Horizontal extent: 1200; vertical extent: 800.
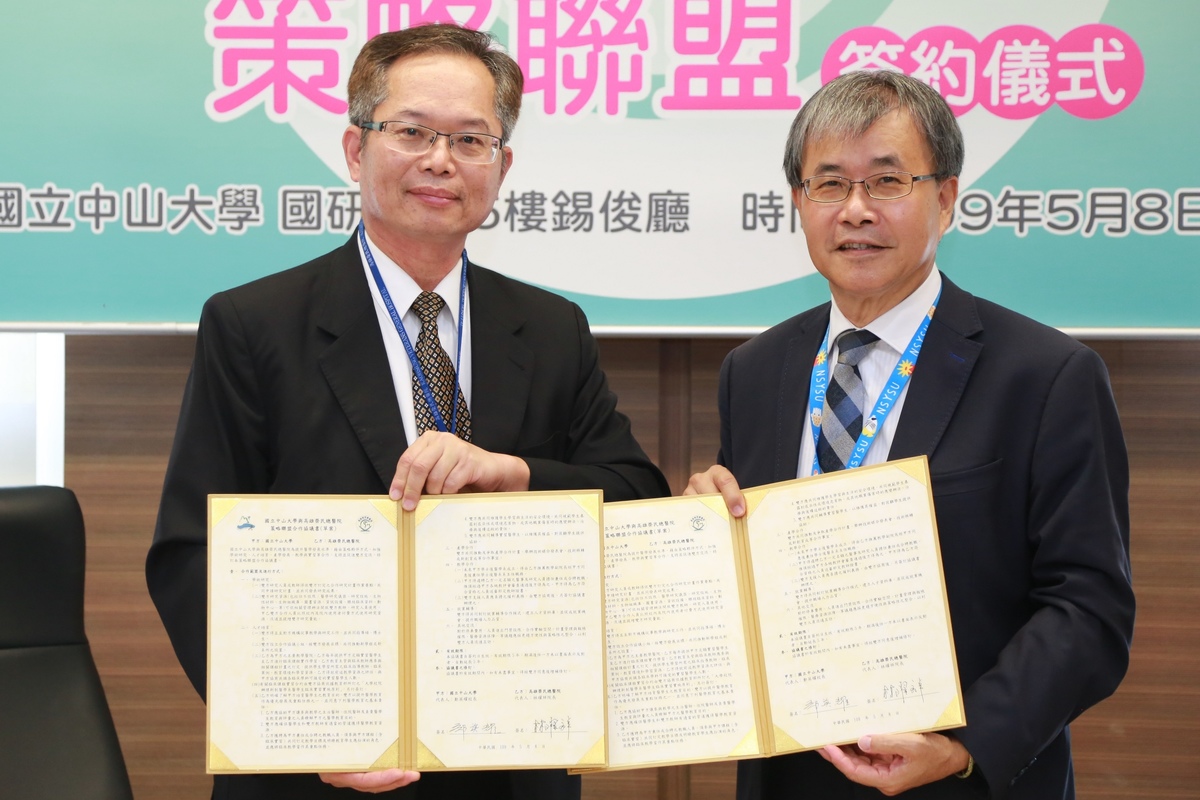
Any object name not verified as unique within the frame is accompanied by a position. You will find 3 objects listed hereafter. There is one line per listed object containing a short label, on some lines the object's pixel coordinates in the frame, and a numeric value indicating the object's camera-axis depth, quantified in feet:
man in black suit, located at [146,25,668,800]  4.72
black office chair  5.90
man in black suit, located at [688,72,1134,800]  4.32
